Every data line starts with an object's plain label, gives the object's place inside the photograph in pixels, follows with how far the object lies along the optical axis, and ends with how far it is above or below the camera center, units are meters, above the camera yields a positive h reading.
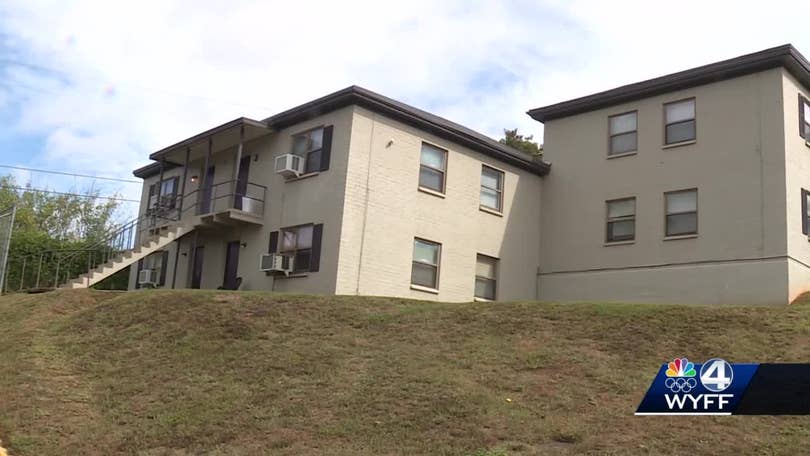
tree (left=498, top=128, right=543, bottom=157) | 43.16 +11.06
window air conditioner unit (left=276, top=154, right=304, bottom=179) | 23.06 +4.70
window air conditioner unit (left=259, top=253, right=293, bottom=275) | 22.41 +1.88
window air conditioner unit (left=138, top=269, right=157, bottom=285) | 28.11 +1.53
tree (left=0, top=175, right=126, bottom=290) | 46.34 +6.09
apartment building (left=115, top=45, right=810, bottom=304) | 21.27 +4.25
